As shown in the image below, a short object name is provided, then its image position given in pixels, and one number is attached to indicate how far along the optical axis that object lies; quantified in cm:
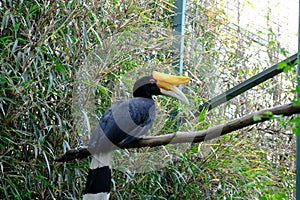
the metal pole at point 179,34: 603
